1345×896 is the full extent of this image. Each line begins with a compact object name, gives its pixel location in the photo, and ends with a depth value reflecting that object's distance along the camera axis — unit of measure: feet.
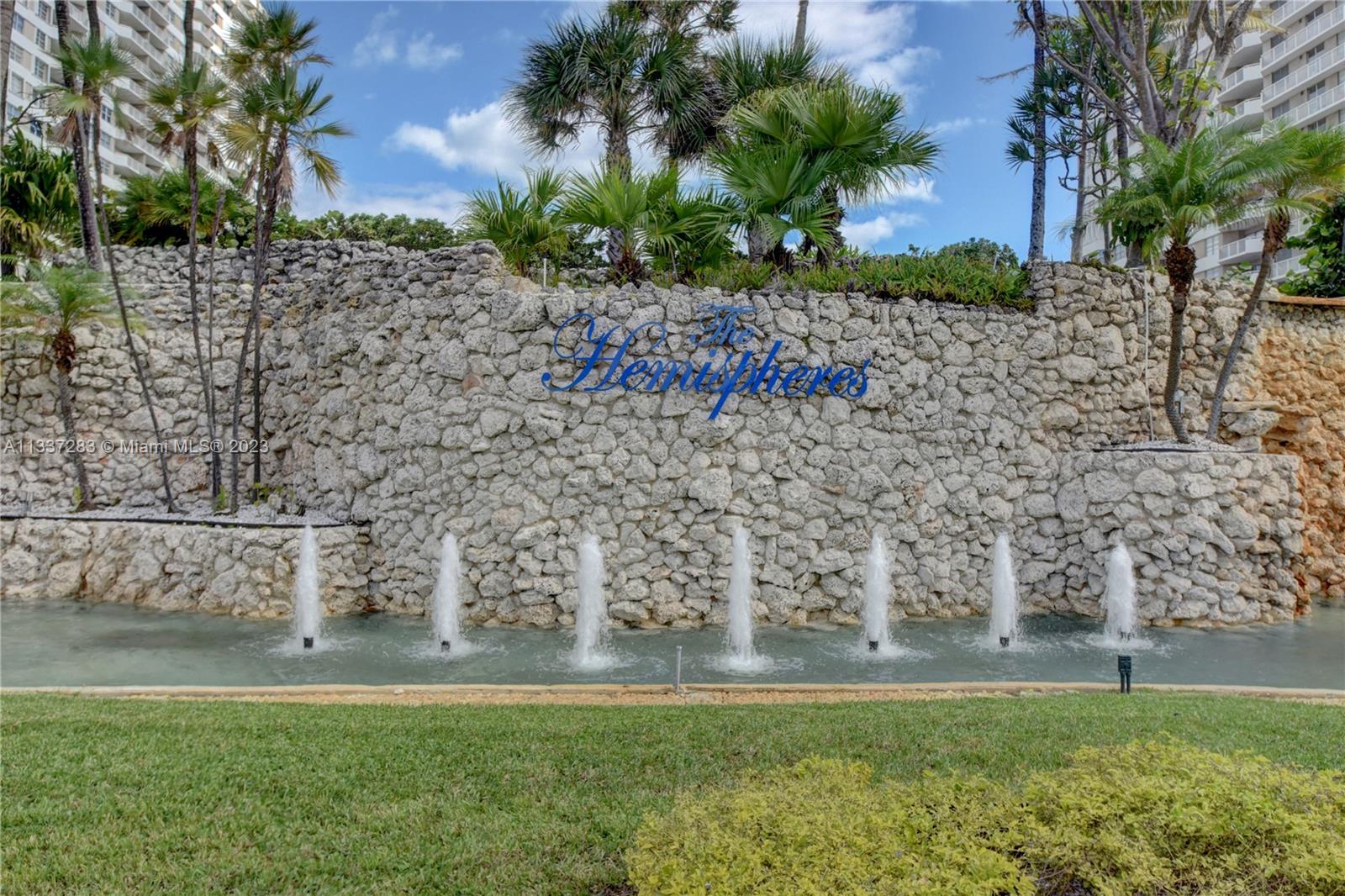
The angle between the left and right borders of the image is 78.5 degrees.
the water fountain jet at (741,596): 30.63
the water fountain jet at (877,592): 33.01
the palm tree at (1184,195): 34.45
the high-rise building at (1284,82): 124.36
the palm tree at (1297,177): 34.22
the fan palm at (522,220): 39.24
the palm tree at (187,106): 38.11
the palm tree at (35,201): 53.06
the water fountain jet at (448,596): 32.12
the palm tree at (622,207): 35.17
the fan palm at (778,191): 36.68
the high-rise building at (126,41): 130.82
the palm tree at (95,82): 38.42
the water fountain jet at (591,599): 31.40
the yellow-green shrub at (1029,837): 9.43
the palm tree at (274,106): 37.91
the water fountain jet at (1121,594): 32.50
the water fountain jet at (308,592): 32.14
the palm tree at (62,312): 41.42
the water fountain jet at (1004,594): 32.96
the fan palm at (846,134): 37.22
